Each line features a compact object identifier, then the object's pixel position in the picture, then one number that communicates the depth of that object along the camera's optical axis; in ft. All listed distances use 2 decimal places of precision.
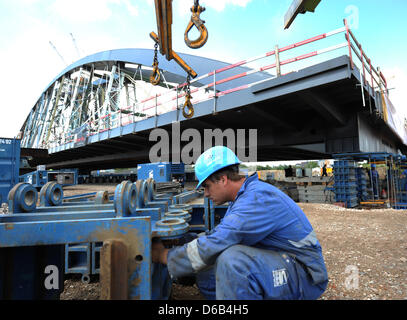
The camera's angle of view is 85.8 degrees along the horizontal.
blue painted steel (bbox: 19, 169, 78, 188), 43.11
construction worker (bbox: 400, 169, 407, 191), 39.17
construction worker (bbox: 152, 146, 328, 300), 4.55
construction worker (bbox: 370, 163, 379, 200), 36.17
